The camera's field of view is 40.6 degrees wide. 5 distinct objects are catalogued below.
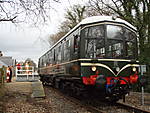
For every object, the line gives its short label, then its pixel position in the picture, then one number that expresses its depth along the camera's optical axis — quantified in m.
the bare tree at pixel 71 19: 27.73
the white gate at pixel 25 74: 18.70
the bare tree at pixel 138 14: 12.02
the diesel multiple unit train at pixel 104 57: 6.88
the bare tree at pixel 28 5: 5.93
